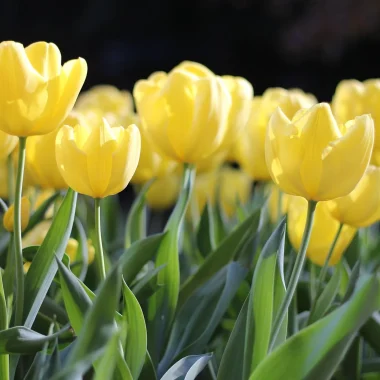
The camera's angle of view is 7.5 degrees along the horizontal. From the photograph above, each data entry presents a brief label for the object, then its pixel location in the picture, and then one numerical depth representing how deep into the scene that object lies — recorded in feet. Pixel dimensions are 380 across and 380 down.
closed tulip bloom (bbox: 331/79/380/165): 6.75
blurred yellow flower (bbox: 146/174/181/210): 9.06
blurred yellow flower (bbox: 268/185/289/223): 7.33
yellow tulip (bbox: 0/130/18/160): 6.04
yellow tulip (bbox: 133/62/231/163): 6.24
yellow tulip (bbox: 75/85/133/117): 7.71
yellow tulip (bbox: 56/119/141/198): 5.80
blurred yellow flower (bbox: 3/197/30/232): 5.96
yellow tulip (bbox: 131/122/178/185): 6.79
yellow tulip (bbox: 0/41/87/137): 5.78
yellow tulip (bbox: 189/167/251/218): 9.15
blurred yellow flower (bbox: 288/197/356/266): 6.21
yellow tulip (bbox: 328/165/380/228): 6.07
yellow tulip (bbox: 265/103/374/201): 5.73
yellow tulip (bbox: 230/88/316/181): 6.91
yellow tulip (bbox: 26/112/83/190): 6.30
